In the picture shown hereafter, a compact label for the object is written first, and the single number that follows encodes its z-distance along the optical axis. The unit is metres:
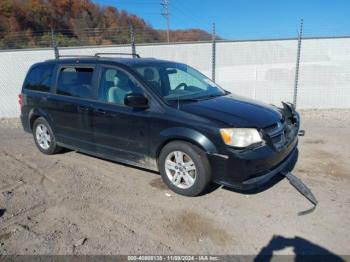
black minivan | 3.75
